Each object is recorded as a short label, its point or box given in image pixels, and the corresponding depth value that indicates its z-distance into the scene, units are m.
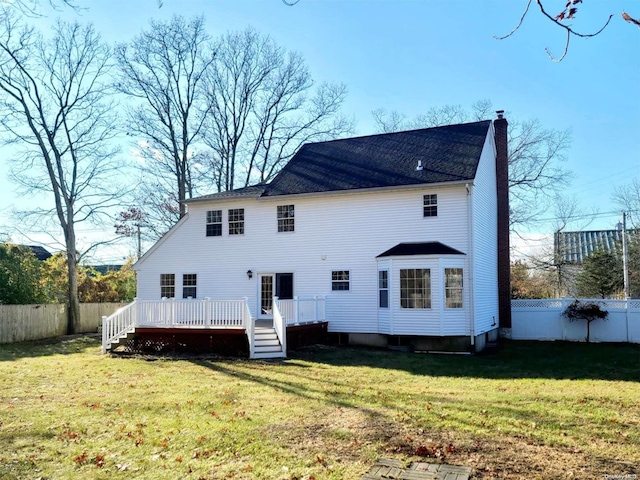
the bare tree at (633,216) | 28.80
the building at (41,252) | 43.72
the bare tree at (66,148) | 25.86
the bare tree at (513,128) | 29.73
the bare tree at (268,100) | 32.78
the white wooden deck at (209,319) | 15.35
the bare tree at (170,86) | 30.47
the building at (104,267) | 51.62
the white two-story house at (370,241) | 17.22
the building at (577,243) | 35.50
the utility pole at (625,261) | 25.06
